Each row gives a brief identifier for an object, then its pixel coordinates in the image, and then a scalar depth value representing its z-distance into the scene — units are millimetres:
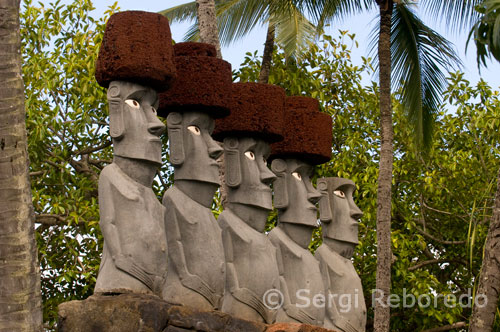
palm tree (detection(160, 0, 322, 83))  12992
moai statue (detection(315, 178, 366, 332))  8750
